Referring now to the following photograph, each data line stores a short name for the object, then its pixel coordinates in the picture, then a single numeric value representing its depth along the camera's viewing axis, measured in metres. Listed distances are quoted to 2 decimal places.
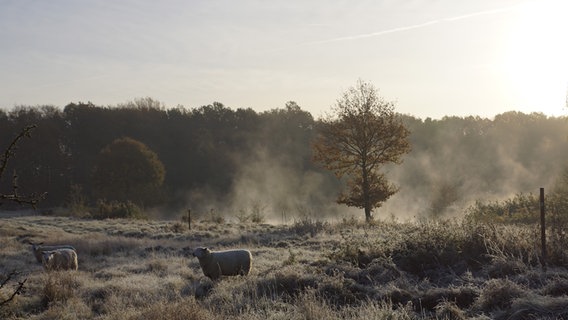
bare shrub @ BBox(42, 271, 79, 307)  10.44
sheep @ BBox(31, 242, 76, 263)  16.31
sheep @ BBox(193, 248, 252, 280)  12.58
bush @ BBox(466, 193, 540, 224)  23.11
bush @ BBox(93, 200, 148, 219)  39.68
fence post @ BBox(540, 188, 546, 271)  9.52
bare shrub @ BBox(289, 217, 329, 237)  23.22
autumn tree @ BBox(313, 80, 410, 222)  29.42
